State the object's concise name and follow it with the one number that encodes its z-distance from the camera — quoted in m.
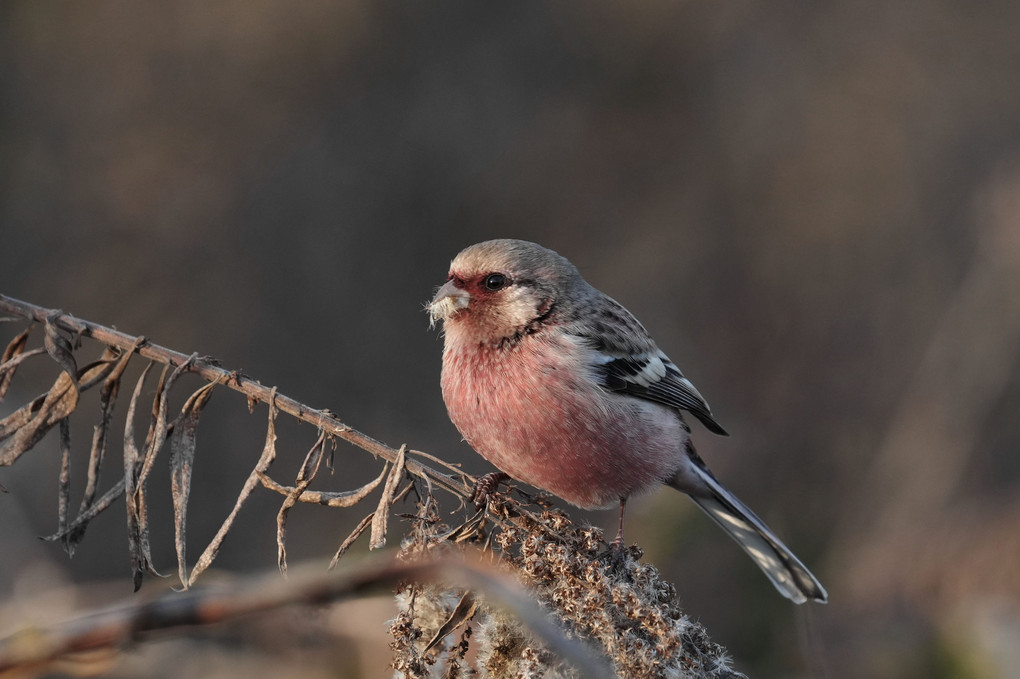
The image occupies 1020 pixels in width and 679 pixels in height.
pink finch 8.41
